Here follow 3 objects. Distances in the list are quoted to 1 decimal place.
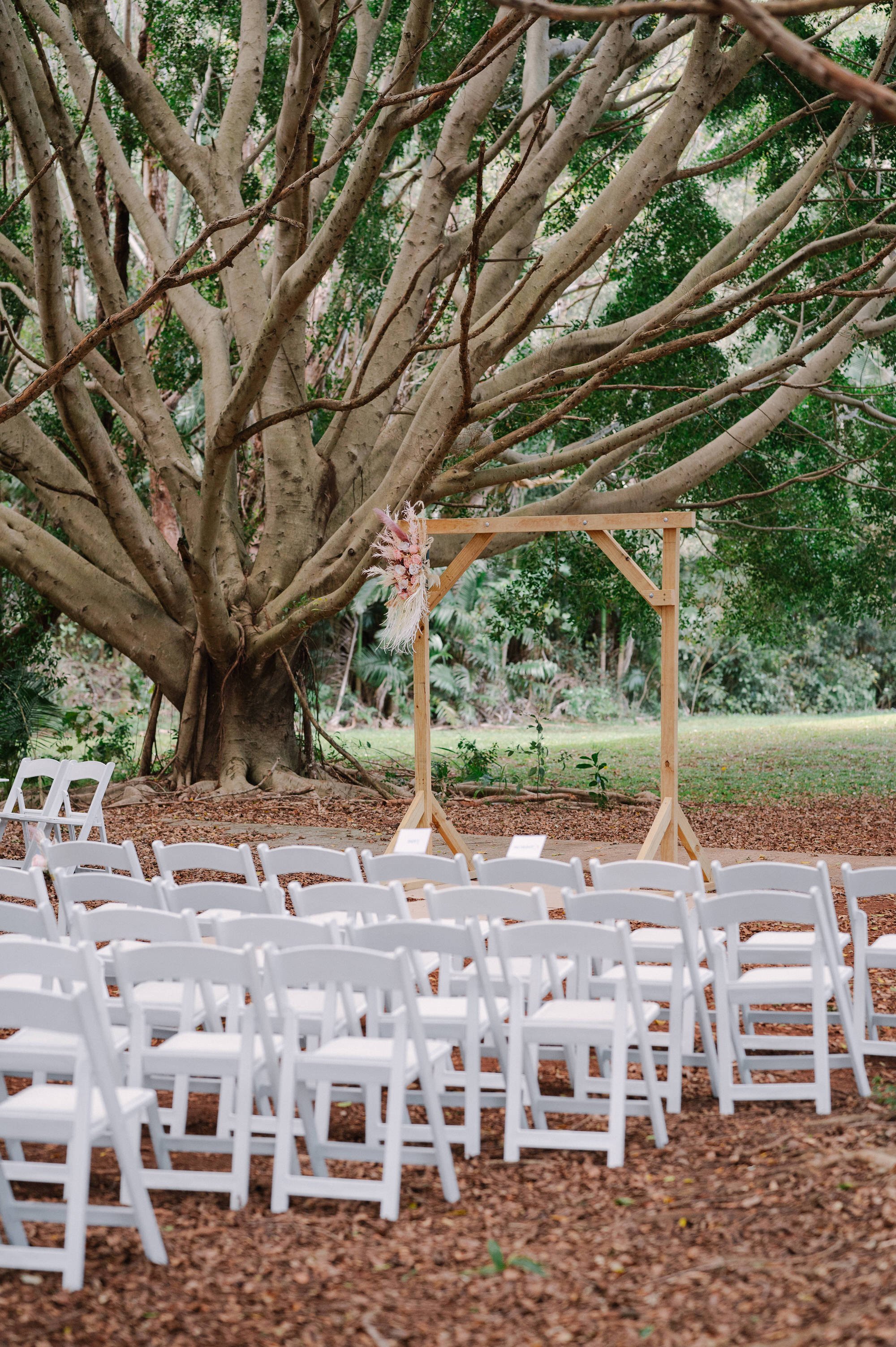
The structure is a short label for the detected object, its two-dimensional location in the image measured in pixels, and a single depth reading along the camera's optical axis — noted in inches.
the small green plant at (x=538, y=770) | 611.8
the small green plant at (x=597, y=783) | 548.1
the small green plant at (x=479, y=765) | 608.7
